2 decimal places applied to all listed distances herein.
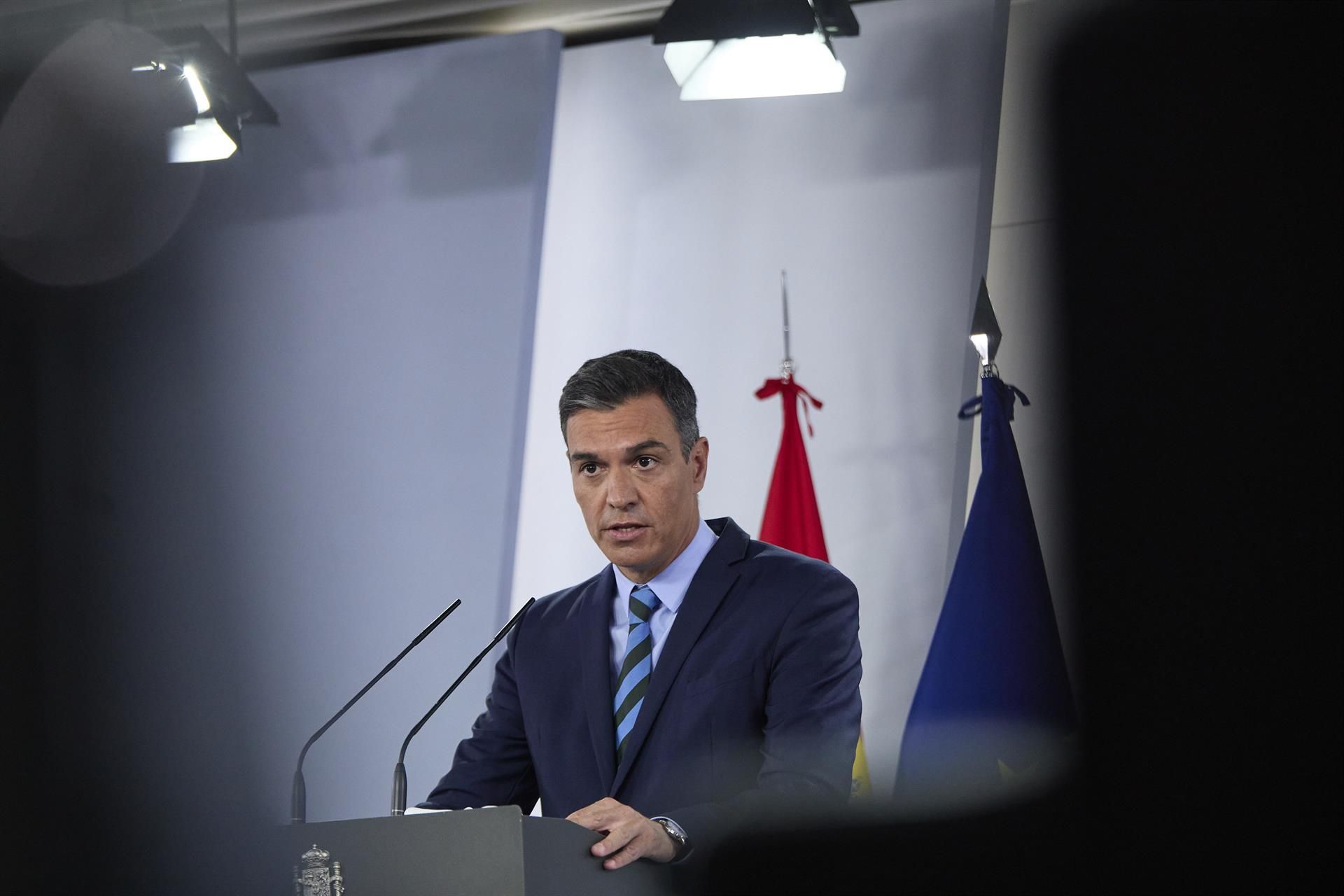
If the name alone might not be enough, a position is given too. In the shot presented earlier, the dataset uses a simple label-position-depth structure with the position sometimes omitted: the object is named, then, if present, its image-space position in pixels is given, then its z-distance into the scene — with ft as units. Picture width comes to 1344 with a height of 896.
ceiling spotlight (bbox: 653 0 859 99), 23.86
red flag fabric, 26.43
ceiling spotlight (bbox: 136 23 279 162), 26.20
